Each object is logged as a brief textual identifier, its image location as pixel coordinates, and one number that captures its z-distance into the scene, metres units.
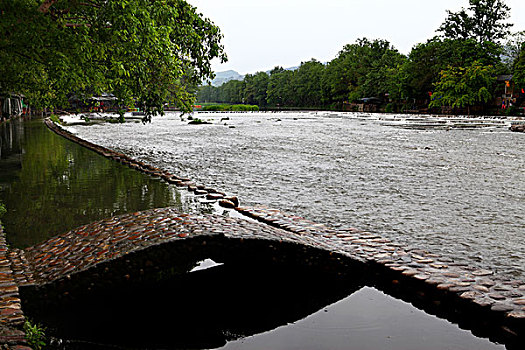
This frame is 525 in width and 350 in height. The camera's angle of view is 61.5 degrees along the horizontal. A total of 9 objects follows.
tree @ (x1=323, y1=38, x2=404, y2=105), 83.19
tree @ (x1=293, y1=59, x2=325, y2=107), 110.62
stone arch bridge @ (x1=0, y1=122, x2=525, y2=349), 4.16
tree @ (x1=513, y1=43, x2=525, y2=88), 49.06
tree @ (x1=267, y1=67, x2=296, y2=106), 120.69
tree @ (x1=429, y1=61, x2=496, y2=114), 54.09
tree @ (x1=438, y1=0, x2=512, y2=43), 72.75
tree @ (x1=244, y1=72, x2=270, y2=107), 138.75
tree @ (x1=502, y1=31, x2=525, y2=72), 73.82
